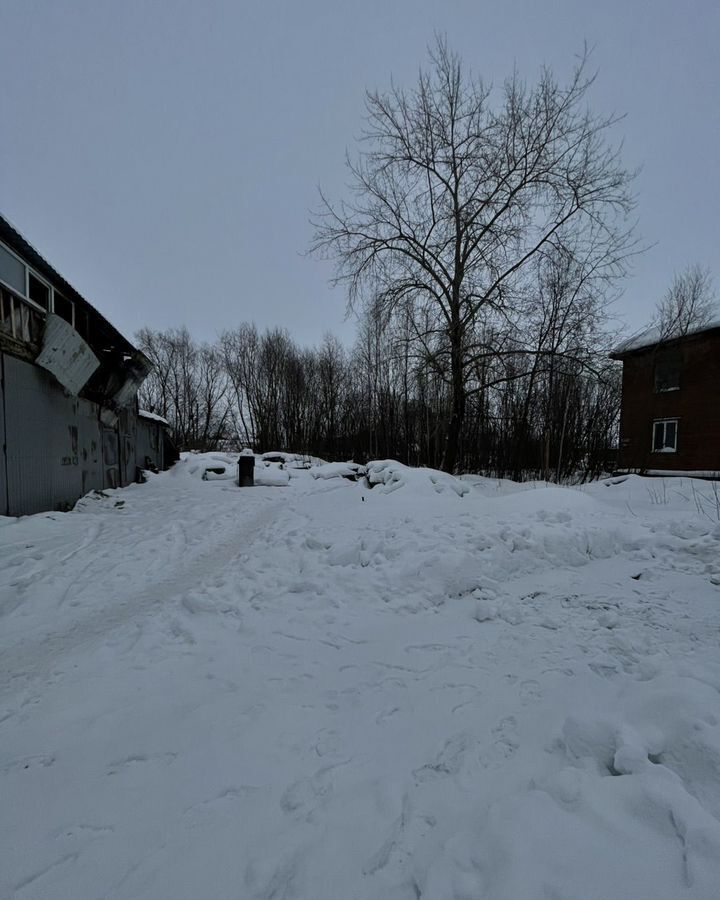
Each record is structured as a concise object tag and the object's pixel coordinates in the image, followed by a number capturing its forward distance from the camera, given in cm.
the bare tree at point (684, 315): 1973
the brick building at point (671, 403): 1866
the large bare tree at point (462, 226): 1419
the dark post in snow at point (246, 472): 1561
